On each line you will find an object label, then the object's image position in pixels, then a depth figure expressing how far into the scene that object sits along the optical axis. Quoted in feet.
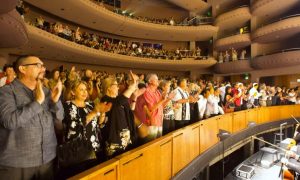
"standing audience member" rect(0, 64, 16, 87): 13.55
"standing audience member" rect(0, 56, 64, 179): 5.96
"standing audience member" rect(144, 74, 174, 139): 11.44
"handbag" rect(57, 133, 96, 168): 7.04
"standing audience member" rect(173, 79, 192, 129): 14.70
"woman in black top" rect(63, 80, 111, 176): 7.48
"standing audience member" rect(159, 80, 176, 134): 13.76
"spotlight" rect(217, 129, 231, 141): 15.19
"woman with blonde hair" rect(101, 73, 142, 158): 8.61
